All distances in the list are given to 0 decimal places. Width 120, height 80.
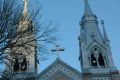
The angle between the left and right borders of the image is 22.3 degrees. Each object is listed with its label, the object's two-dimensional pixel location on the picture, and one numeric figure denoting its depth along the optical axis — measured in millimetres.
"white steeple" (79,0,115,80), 21531
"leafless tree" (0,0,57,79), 10211
